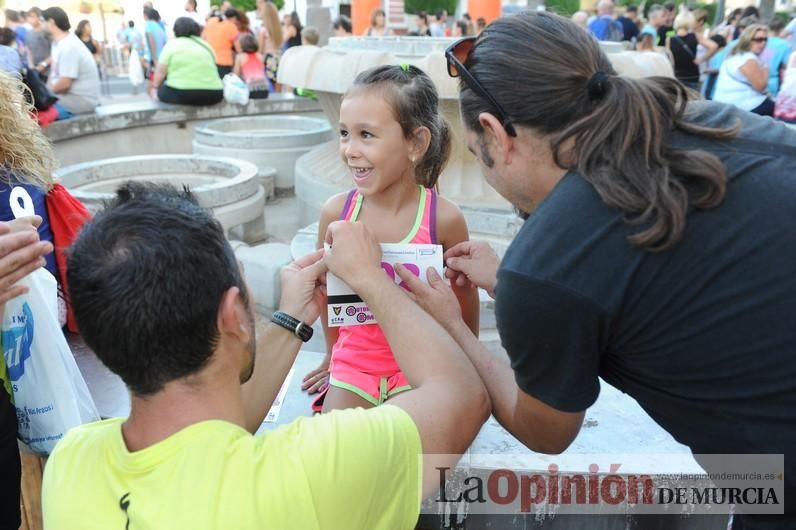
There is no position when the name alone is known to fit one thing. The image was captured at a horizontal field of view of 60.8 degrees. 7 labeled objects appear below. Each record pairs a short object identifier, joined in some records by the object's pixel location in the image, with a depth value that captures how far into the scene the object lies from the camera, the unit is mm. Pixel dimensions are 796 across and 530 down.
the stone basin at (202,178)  5824
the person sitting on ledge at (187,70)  9398
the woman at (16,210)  1792
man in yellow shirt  1124
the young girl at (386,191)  2270
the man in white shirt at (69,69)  8781
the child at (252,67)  10648
